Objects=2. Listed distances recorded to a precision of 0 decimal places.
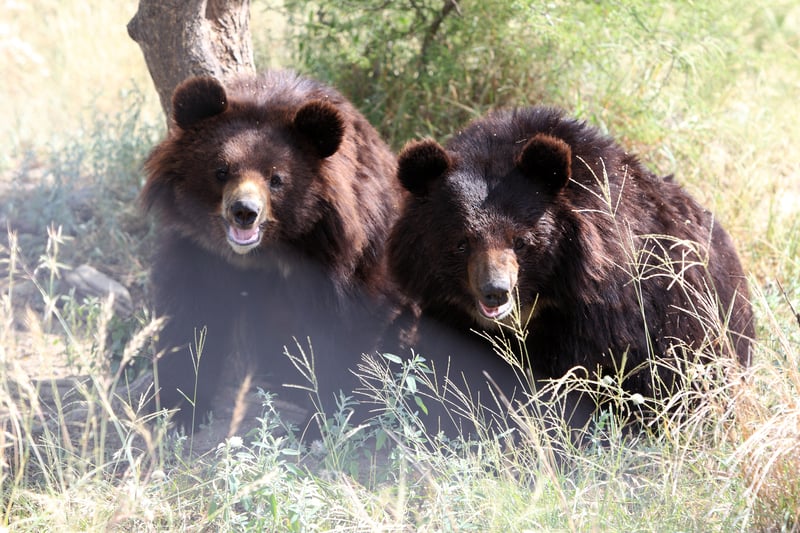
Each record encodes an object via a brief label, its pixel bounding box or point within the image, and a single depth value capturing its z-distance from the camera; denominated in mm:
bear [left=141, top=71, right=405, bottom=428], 8742
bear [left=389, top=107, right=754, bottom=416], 8055
